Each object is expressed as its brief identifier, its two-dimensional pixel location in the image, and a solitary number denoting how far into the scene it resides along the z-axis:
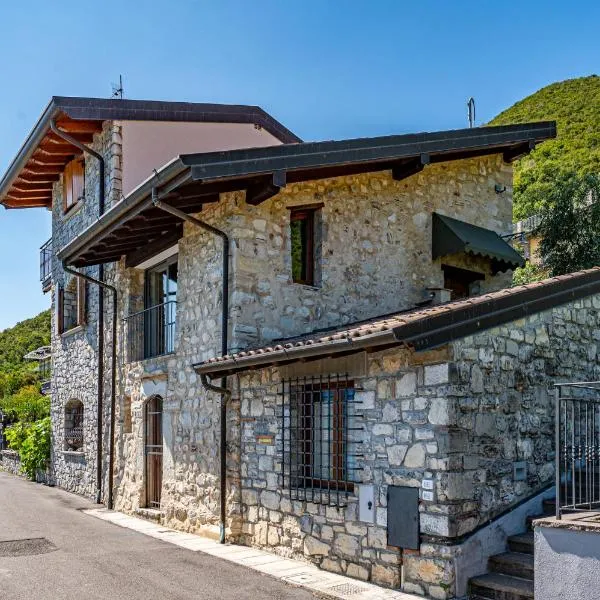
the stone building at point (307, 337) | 7.15
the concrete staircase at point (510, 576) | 6.54
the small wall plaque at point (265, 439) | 8.95
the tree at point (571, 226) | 14.62
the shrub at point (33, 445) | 17.03
